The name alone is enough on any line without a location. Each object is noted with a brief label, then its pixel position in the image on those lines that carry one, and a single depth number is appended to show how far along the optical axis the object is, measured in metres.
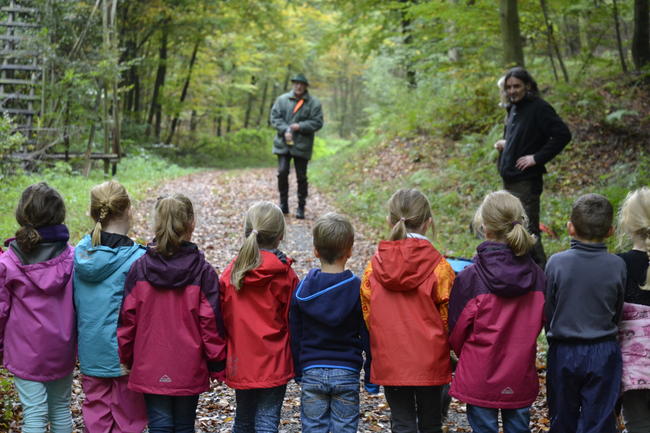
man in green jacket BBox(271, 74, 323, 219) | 10.68
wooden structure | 14.25
